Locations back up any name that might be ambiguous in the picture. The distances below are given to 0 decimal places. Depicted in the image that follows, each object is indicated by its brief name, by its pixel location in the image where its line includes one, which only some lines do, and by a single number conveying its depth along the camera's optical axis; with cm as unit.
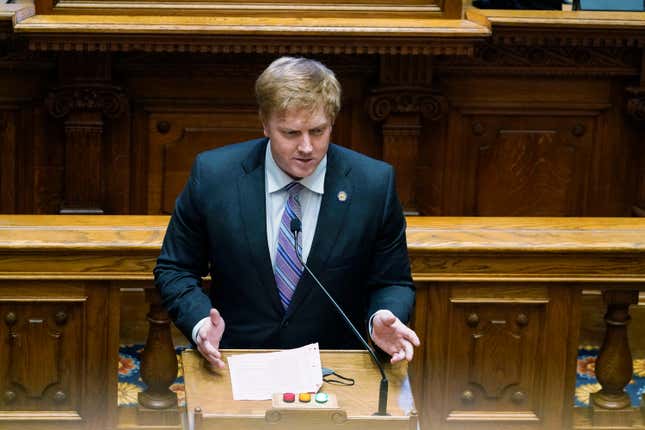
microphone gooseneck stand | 498
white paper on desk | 513
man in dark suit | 603
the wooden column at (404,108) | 1114
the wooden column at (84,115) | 1081
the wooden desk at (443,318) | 698
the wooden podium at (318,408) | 484
